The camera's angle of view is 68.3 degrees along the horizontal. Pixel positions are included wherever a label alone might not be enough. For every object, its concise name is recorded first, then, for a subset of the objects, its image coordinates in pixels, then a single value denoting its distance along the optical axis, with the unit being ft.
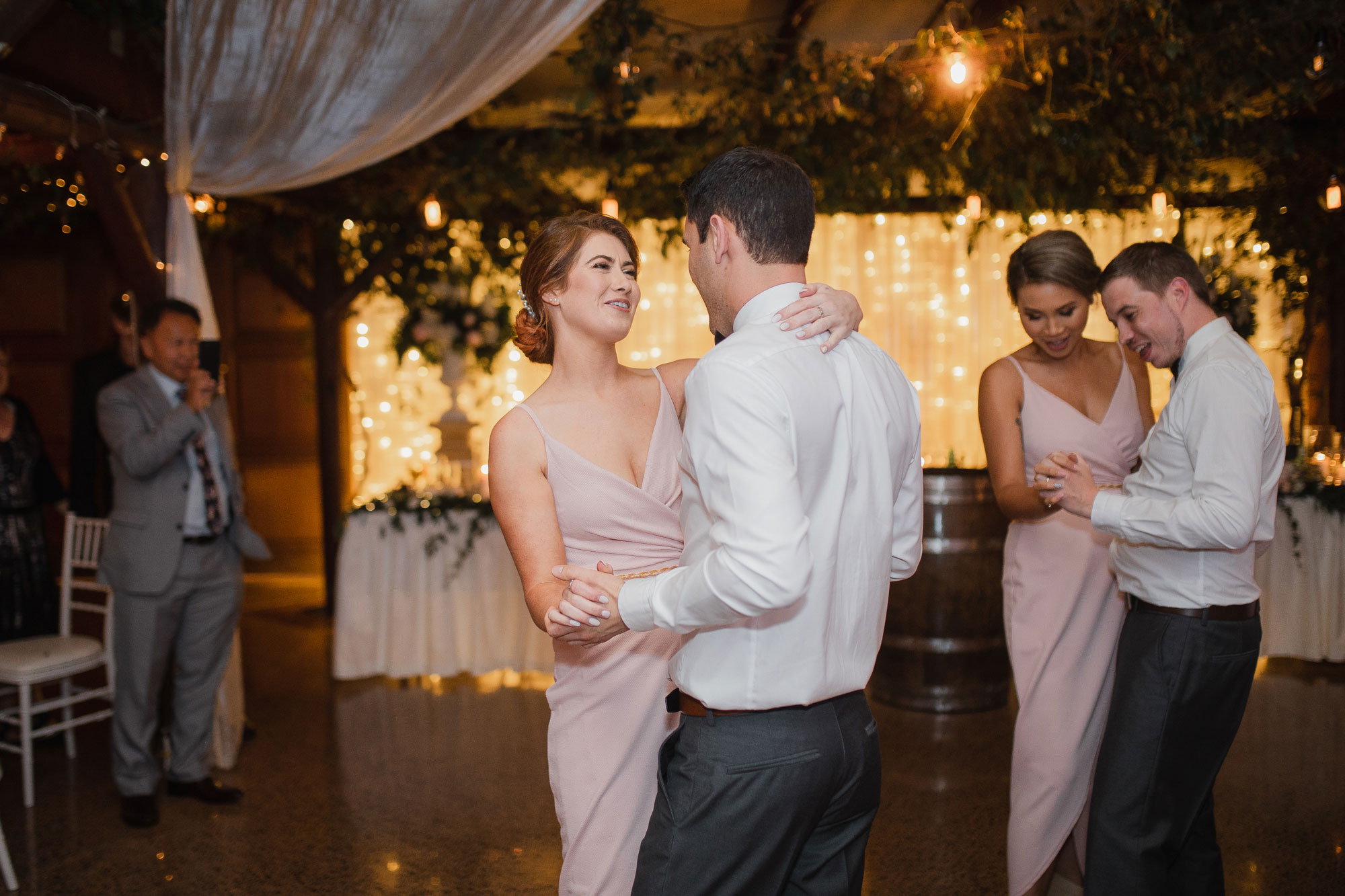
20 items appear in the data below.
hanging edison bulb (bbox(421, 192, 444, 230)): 19.56
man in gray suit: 10.43
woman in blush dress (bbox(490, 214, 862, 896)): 5.58
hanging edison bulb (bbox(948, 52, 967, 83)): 13.61
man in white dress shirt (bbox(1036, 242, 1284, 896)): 6.15
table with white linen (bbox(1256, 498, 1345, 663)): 14.88
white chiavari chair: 10.85
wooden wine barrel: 13.33
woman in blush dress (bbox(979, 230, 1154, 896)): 7.66
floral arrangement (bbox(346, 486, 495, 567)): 14.87
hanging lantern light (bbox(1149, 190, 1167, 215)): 20.57
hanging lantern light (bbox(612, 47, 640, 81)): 14.43
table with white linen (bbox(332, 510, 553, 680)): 14.93
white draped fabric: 9.36
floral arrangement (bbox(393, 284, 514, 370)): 23.62
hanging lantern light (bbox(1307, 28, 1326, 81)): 13.19
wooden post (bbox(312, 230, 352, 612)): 21.91
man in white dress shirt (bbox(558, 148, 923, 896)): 3.93
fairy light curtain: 25.76
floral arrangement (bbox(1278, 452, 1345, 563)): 14.76
